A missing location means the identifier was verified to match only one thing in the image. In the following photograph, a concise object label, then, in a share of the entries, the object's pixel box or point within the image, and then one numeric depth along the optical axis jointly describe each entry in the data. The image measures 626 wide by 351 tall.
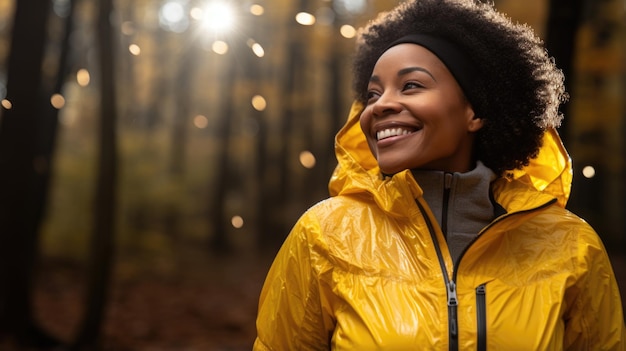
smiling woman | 2.04
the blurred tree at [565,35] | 4.52
